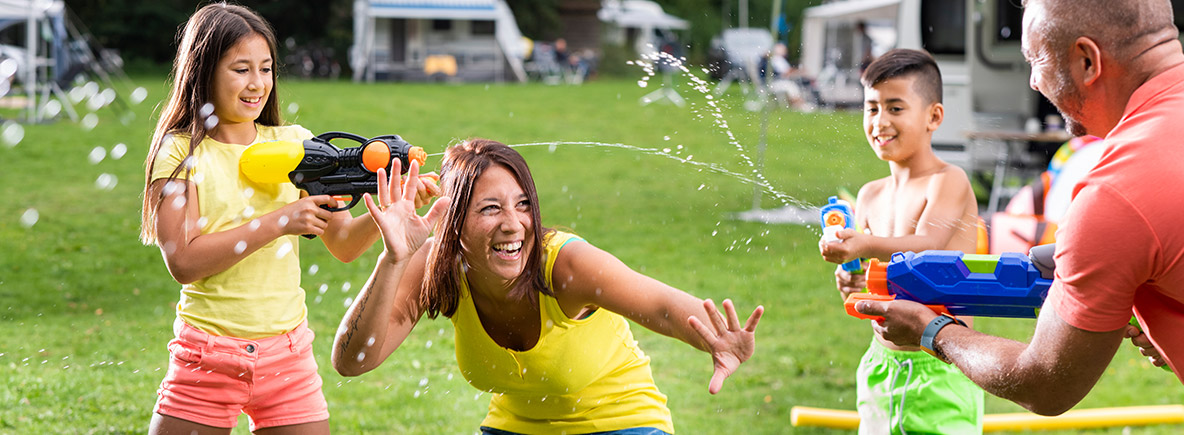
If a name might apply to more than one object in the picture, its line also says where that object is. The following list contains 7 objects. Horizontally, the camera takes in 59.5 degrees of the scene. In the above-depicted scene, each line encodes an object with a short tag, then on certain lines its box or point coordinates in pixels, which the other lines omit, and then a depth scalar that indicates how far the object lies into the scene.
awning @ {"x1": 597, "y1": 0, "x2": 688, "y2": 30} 43.59
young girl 2.82
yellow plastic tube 4.56
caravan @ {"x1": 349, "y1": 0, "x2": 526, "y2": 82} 31.64
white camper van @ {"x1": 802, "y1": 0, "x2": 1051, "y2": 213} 10.11
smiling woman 2.67
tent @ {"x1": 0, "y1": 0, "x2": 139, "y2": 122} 15.06
